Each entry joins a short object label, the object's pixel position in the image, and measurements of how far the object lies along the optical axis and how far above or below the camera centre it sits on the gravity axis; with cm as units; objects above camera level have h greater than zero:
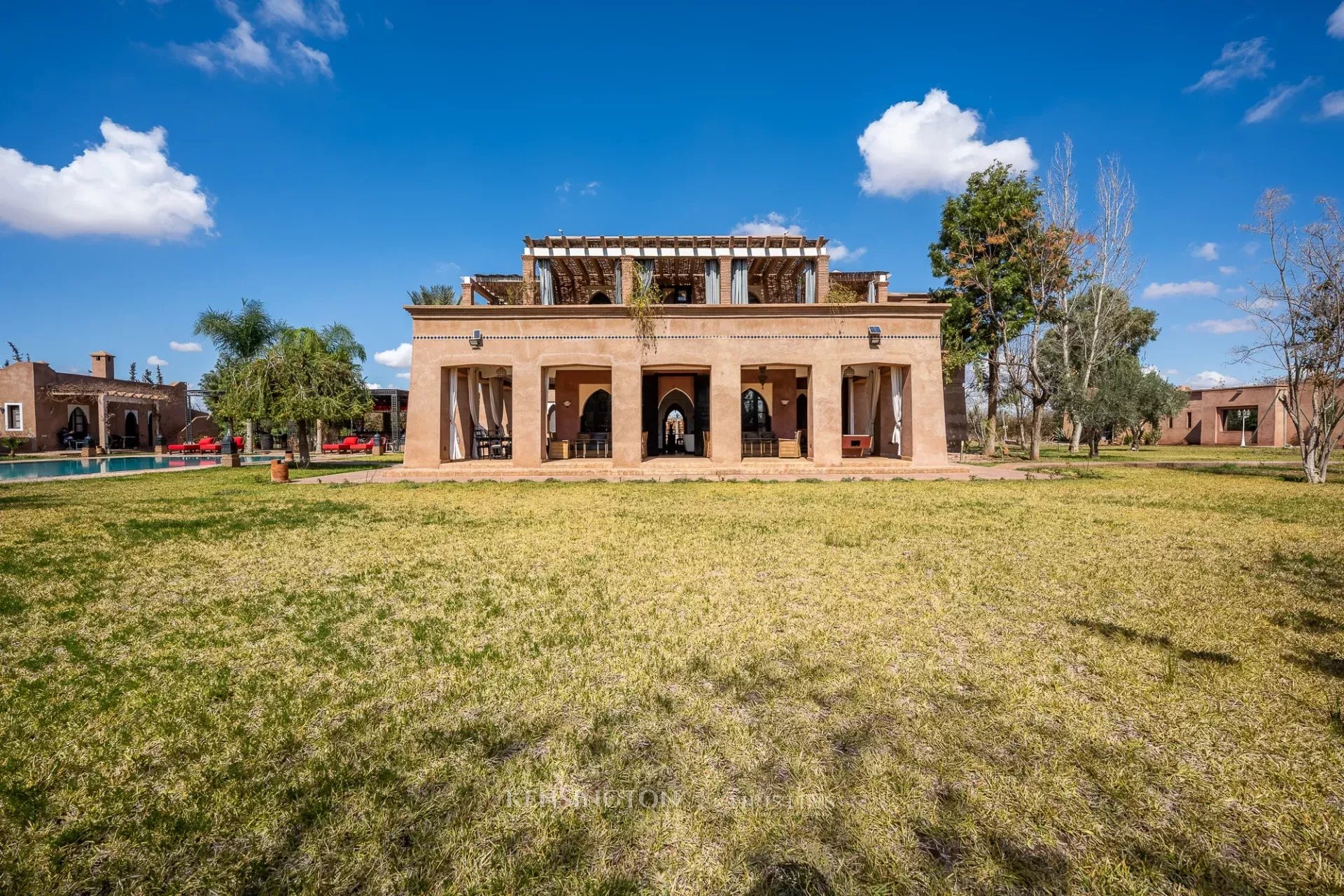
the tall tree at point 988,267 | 2325 +700
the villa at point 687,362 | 1491 +202
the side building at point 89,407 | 3092 +225
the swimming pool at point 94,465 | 1946 -85
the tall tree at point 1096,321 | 2353 +510
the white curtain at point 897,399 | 1580 +102
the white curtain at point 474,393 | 1678 +147
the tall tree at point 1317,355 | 1233 +168
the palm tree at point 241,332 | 3250 +643
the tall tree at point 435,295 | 3300 +852
